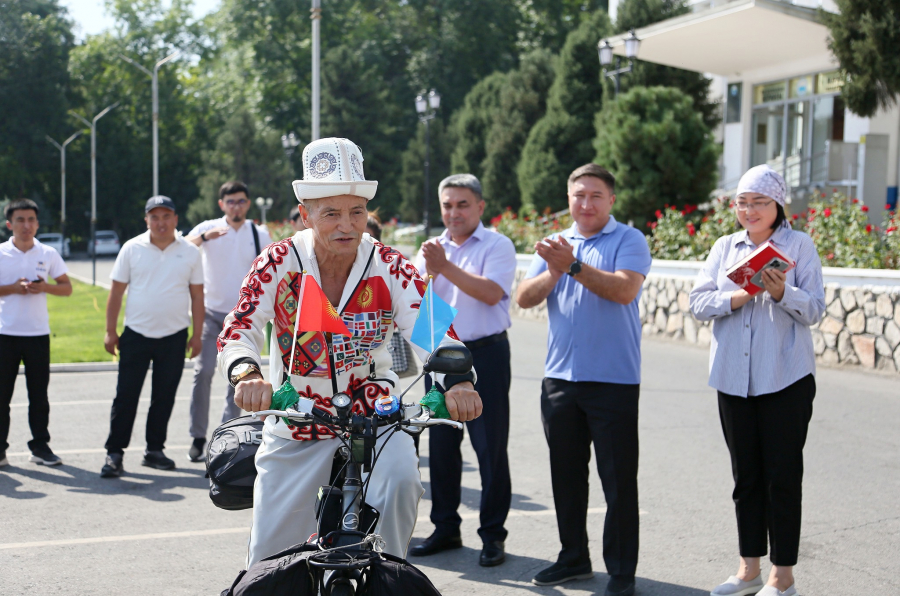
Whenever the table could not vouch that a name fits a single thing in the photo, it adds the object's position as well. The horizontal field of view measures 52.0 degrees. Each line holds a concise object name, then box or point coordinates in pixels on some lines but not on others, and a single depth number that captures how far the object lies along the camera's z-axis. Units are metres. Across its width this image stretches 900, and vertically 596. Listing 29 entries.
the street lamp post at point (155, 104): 34.41
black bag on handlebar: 3.43
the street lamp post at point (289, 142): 47.16
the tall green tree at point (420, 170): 54.06
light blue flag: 3.14
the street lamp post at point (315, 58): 16.77
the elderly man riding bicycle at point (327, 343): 3.14
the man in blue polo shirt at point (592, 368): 4.82
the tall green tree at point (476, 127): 46.94
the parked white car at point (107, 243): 61.88
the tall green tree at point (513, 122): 42.66
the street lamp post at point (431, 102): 35.84
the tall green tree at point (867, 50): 17.98
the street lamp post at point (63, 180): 57.33
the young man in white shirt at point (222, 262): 8.03
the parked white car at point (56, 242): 55.23
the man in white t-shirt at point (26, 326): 7.62
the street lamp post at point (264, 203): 55.47
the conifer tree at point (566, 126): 36.41
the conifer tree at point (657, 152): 21.05
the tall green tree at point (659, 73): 29.69
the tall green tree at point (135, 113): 69.25
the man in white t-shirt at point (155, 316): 7.48
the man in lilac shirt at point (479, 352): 5.43
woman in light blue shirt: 4.56
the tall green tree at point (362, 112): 58.88
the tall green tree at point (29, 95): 63.88
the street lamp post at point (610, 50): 23.05
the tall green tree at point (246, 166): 59.69
